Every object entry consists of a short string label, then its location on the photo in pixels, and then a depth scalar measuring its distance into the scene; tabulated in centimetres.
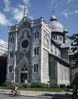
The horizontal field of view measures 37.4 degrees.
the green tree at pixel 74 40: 1616
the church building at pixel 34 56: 2746
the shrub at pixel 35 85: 2609
